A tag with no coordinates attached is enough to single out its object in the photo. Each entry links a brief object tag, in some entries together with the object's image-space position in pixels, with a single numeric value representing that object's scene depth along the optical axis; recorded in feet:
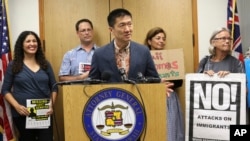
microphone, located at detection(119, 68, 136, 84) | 5.60
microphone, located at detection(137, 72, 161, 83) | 5.86
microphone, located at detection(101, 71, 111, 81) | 5.85
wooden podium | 5.52
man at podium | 7.11
